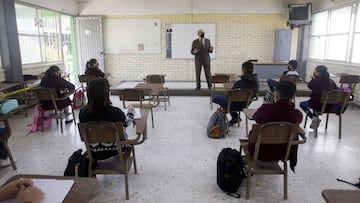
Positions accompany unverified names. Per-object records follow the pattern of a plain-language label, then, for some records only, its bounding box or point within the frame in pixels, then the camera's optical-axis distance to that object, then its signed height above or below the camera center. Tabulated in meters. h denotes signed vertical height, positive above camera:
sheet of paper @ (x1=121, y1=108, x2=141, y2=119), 2.91 -0.65
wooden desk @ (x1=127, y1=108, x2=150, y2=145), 2.46 -0.70
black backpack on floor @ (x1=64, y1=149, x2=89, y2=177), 2.57 -1.05
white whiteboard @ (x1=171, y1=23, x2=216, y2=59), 8.95 +0.54
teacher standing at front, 6.86 +0.00
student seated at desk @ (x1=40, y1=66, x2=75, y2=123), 4.58 -0.54
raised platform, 7.48 -0.99
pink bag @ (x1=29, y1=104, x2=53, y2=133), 4.66 -1.16
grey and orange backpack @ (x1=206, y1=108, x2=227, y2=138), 4.25 -1.12
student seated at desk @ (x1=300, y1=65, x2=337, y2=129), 4.24 -0.50
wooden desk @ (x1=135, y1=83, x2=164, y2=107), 4.95 -0.64
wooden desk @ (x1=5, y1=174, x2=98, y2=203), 1.20 -0.62
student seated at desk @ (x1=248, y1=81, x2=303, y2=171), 2.48 -0.54
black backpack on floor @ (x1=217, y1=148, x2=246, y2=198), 2.69 -1.15
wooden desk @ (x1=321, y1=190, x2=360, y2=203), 1.19 -0.62
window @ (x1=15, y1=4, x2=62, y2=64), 6.62 +0.48
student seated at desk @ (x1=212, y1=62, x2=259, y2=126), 4.35 -0.49
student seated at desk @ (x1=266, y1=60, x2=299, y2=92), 5.58 -0.32
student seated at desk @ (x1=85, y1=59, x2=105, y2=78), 5.84 -0.35
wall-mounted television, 8.24 +1.19
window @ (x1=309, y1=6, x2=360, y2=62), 6.81 +0.48
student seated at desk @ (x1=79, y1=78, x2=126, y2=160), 2.40 -0.52
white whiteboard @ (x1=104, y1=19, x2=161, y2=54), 9.05 +0.55
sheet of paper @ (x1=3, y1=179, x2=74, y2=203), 1.18 -0.61
